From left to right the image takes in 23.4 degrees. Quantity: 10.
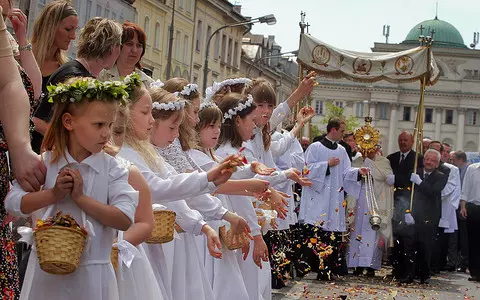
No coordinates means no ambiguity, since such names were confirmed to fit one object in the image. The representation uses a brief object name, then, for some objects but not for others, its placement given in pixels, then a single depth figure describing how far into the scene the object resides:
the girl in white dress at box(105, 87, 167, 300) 5.43
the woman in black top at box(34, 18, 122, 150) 6.80
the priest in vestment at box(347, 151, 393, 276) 18.00
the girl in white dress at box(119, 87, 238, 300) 6.15
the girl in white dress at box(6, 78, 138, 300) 4.80
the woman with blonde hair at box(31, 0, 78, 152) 6.70
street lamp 45.08
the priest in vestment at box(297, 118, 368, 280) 17.16
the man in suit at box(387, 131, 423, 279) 17.91
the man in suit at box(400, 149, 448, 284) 17.00
